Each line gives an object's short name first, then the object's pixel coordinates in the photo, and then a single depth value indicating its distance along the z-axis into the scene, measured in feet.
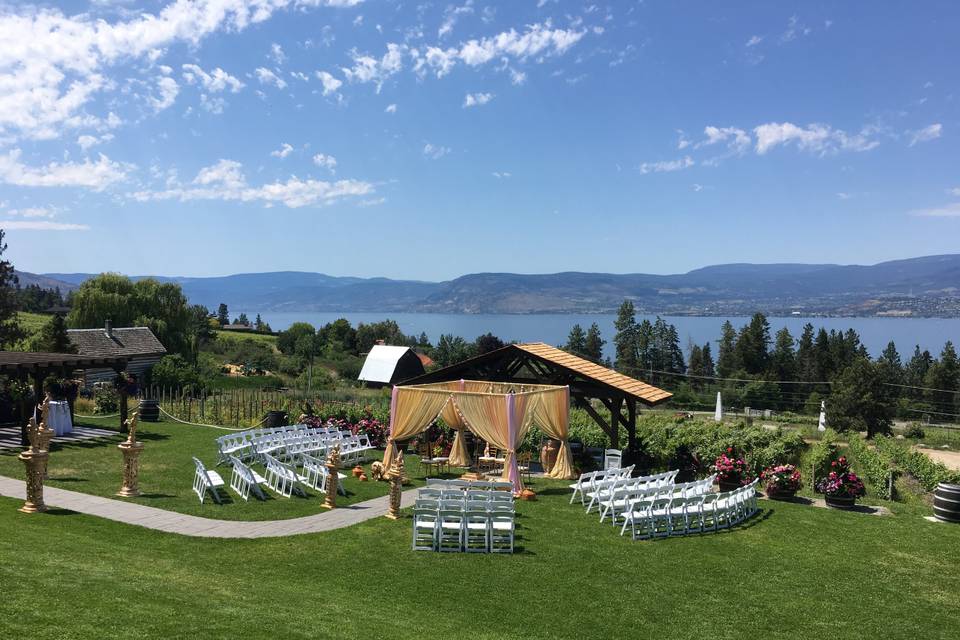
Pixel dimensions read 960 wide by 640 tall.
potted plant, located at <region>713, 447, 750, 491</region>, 49.83
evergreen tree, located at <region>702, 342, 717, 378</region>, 295.64
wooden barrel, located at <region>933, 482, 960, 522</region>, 43.39
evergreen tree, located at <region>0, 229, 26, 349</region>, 105.40
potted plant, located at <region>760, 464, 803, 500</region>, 48.91
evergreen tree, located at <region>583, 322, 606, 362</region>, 295.07
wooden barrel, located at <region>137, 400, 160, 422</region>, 77.56
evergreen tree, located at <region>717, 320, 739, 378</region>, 272.72
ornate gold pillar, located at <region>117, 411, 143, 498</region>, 43.24
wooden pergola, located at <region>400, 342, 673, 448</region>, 58.65
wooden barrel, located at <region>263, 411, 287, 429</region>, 71.87
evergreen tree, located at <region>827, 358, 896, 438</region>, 160.97
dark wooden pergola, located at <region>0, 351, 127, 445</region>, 56.95
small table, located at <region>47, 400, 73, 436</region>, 63.57
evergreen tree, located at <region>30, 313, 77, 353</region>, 95.40
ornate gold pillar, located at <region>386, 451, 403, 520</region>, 41.83
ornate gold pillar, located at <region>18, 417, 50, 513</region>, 36.99
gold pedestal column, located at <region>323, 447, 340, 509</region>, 44.06
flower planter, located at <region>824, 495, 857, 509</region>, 47.21
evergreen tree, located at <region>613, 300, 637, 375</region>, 299.38
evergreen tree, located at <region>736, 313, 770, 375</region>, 264.31
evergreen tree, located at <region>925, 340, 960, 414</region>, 225.56
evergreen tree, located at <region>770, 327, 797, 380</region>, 260.42
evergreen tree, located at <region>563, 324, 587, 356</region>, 297.33
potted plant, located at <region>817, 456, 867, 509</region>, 47.24
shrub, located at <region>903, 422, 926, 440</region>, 149.87
